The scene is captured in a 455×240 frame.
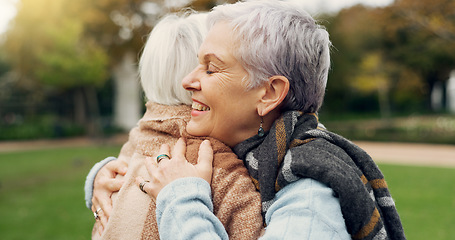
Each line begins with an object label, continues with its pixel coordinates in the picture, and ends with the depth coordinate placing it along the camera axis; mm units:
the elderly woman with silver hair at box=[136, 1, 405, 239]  1327
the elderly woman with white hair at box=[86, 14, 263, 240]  1461
